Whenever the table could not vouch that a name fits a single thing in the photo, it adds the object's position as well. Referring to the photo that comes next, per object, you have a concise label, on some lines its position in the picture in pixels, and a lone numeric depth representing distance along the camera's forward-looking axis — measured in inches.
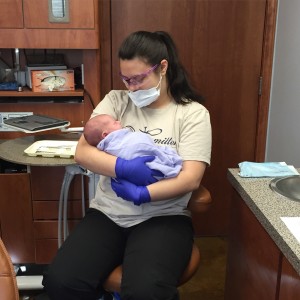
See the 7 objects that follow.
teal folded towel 61.1
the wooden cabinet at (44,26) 79.4
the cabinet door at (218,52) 93.9
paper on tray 69.1
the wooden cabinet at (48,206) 84.1
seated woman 54.3
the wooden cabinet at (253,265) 45.9
